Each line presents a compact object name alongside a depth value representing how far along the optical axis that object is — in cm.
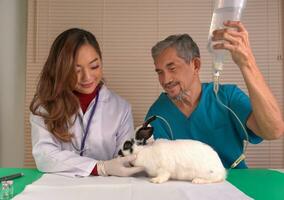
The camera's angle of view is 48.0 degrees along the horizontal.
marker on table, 101
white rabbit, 95
